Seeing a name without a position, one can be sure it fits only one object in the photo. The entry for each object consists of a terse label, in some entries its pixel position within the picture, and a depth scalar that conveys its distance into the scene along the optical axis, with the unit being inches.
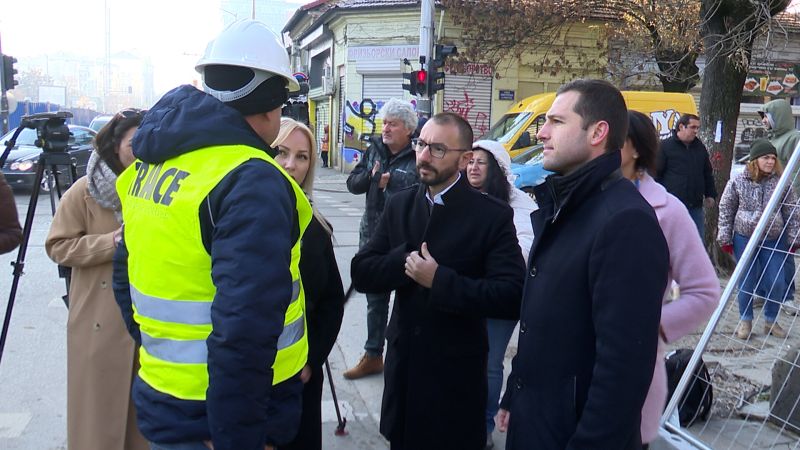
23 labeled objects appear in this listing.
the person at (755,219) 234.4
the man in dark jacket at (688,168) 322.7
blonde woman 109.0
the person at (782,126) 305.1
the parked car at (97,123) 861.5
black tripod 148.3
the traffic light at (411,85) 557.0
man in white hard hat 64.9
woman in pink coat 99.0
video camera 155.5
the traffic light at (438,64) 557.0
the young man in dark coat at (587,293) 76.2
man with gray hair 197.0
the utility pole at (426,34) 571.5
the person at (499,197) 159.6
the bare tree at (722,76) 329.4
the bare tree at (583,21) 524.7
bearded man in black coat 114.8
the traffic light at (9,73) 691.4
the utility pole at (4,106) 728.0
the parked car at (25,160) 572.7
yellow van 517.1
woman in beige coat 118.9
